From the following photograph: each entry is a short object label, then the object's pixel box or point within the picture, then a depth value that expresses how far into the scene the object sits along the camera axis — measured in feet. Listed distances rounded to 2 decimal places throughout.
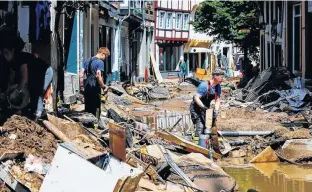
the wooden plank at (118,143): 20.75
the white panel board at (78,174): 18.70
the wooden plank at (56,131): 28.02
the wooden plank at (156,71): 145.38
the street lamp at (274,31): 87.30
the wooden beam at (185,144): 32.68
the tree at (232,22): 120.47
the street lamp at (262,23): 96.99
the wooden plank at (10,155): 23.21
